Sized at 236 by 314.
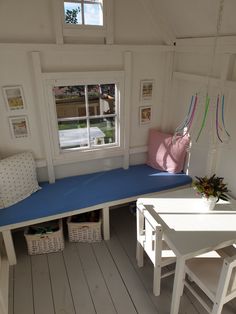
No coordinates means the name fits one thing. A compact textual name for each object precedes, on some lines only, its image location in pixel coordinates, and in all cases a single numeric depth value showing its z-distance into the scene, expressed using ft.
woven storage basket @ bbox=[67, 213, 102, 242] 8.05
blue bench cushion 7.22
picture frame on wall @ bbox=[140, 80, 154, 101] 8.84
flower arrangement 6.33
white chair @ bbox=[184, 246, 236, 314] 4.65
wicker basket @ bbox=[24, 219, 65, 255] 7.64
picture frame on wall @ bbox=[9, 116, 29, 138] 7.64
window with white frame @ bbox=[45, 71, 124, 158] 8.01
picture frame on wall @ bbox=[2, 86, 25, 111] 7.31
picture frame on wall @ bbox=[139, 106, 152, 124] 9.17
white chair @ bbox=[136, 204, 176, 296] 5.74
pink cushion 8.75
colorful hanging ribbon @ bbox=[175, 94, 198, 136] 7.91
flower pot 6.32
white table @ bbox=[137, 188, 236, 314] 5.34
